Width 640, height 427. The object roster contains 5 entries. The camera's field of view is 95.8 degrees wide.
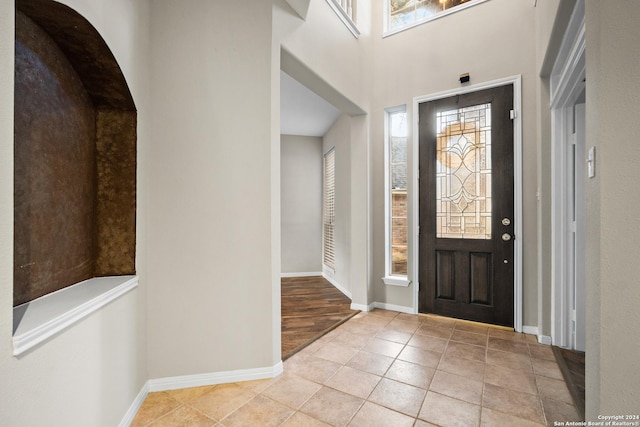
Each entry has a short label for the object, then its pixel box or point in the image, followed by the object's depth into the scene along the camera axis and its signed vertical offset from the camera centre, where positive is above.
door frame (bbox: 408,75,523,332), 2.79 +0.28
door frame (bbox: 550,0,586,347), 2.38 +0.01
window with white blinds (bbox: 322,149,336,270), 5.16 +0.06
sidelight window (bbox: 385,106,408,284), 3.50 +0.27
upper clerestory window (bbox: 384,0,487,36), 3.15 +2.34
